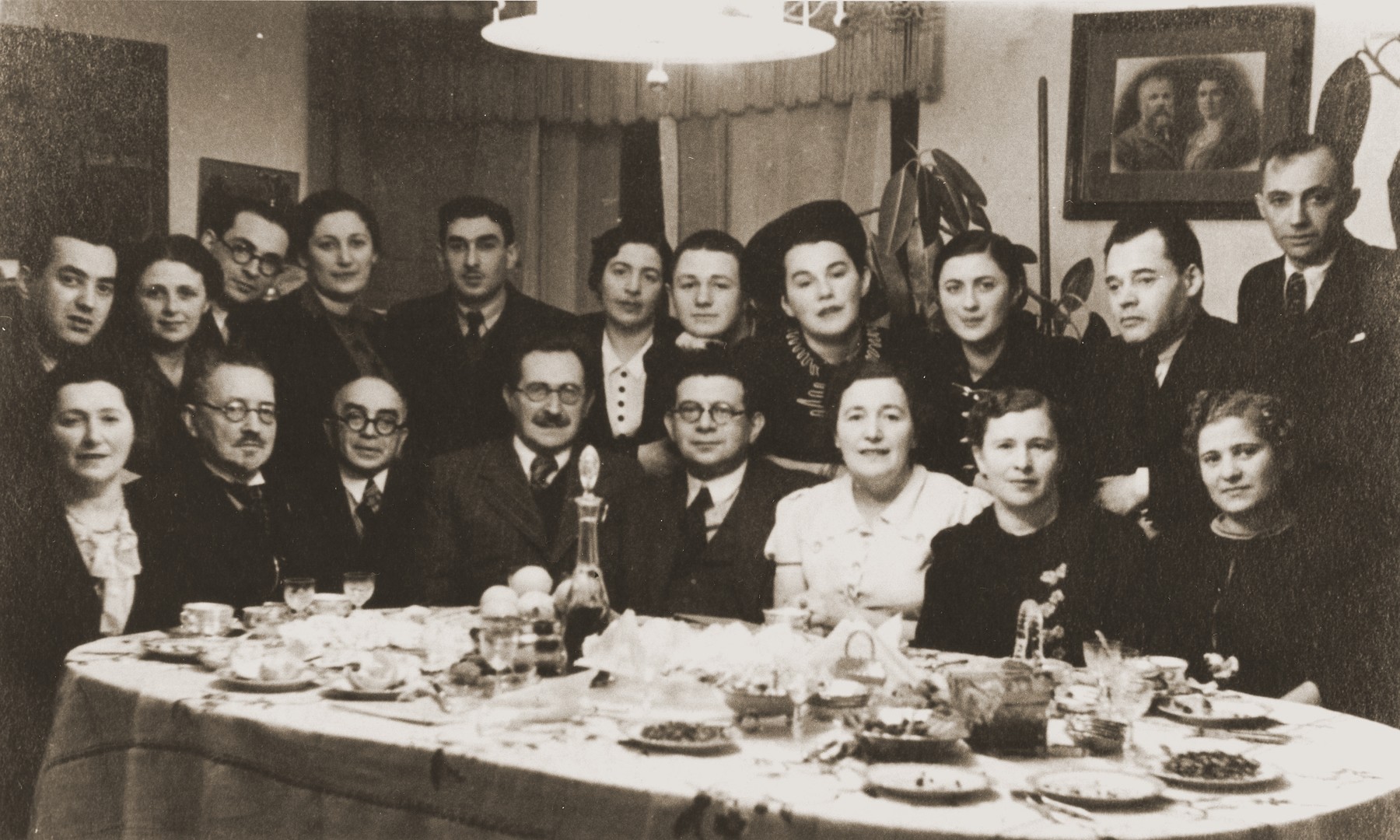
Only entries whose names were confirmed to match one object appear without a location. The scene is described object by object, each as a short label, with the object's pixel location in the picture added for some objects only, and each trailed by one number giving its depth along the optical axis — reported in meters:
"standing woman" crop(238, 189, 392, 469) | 4.32
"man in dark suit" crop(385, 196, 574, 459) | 4.40
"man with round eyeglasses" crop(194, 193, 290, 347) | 4.18
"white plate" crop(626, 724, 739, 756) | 2.25
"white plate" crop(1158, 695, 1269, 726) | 2.56
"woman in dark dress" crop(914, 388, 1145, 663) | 3.71
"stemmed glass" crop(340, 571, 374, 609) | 3.33
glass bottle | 2.82
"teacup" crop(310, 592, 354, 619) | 3.40
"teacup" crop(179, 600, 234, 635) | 3.22
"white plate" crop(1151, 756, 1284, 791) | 2.10
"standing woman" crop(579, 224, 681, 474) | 4.27
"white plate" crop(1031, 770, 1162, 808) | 2.01
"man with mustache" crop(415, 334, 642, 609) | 4.18
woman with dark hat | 4.04
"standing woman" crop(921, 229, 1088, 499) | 3.84
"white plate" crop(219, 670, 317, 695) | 2.71
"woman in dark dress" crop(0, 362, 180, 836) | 3.93
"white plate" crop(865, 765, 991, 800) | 2.03
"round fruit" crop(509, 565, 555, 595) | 3.04
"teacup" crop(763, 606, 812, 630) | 2.88
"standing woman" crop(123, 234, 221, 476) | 4.05
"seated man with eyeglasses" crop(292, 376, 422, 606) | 4.36
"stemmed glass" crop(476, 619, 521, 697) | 2.62
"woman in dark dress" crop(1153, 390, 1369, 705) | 3.50
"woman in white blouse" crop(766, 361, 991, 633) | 3.90
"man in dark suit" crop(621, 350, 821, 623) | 4.10
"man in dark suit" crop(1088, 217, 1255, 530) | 3.65
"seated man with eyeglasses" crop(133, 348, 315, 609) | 4.14
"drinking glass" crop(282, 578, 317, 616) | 3.23
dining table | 2.02
